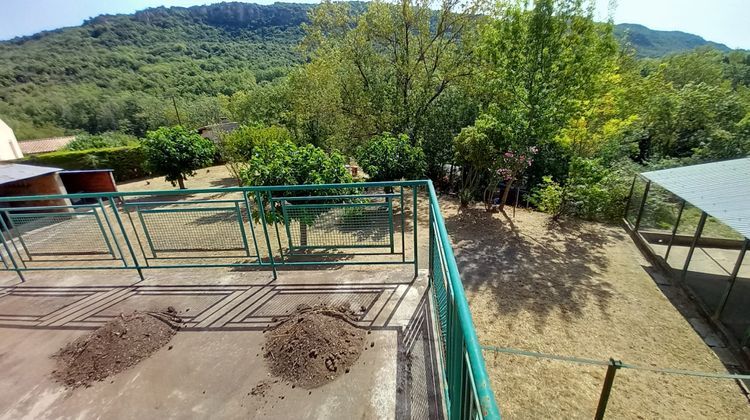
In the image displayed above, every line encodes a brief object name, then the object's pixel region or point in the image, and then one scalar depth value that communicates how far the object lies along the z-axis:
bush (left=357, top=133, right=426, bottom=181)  8.02
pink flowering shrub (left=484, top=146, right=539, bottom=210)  8.25
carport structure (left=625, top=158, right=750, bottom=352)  4.62
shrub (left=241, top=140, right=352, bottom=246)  5.89
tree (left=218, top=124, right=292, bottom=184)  10.95
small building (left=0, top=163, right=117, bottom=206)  10.08
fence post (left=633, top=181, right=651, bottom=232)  7.48
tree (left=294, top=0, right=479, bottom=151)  10.40
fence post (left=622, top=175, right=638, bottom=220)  8.18
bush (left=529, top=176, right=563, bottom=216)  8.89
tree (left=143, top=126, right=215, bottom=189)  11.81
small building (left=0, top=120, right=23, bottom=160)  20.33
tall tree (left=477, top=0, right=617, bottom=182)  6.88
